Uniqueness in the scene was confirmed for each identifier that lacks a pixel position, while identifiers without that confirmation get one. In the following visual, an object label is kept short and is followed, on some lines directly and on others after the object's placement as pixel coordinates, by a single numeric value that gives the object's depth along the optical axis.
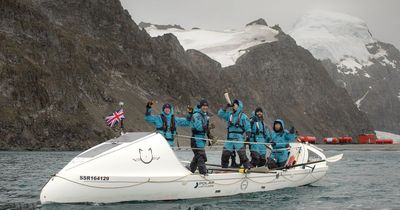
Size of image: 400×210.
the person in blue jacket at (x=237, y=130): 23.06
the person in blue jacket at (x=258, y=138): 24.92
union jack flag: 21.94
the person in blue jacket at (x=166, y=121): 22.62
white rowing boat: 18.77
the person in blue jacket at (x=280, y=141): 26.08
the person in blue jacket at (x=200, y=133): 21.98
